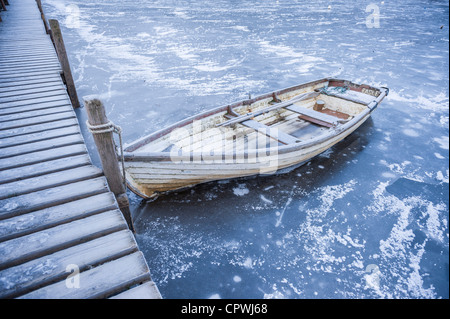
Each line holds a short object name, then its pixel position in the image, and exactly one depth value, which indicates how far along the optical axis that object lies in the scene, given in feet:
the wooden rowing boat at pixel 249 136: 15.42
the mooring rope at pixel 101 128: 8.68
